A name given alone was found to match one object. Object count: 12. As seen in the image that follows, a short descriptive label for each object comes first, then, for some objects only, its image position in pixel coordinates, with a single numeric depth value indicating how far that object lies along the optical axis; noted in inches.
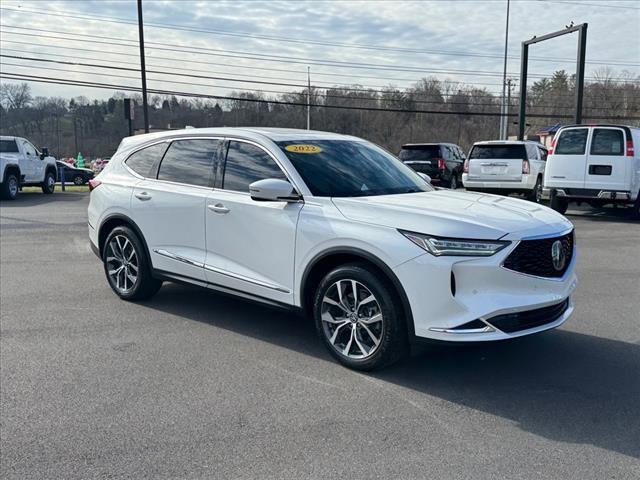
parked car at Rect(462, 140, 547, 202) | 633.0
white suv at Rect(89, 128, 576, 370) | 154.8
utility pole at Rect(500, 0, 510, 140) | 1626.0
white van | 511.5
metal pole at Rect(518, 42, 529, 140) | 957.8
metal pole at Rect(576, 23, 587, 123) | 826.8
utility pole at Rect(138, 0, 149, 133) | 974.4
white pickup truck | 729.0
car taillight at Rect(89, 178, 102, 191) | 264.8
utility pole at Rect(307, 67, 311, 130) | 1871.9
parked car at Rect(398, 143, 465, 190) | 792.9
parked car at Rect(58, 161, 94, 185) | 1283.2
